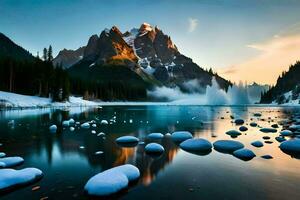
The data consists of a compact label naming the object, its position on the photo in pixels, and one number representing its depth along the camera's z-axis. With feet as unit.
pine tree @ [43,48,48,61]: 345.31
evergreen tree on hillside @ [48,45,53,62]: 344.12
